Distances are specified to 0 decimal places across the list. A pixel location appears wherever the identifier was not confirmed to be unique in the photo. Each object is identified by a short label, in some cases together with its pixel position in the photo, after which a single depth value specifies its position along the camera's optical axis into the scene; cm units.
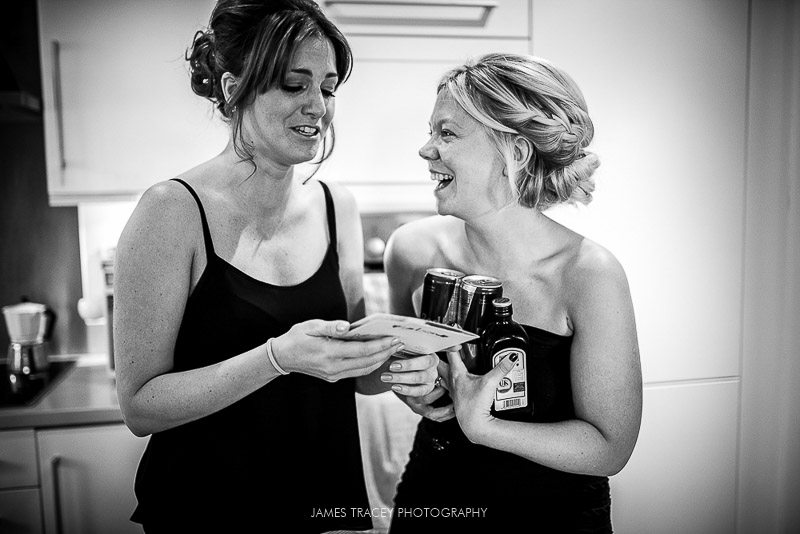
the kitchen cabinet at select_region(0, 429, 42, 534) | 163
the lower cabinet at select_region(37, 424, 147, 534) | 166
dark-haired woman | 94
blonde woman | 102
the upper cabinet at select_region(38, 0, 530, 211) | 180
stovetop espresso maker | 189
